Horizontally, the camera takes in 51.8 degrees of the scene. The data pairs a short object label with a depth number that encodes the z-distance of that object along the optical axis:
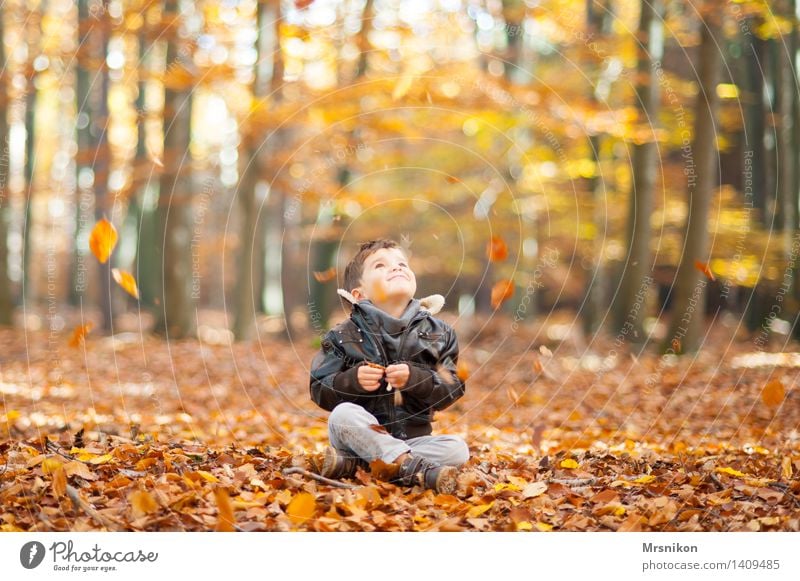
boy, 3.76
